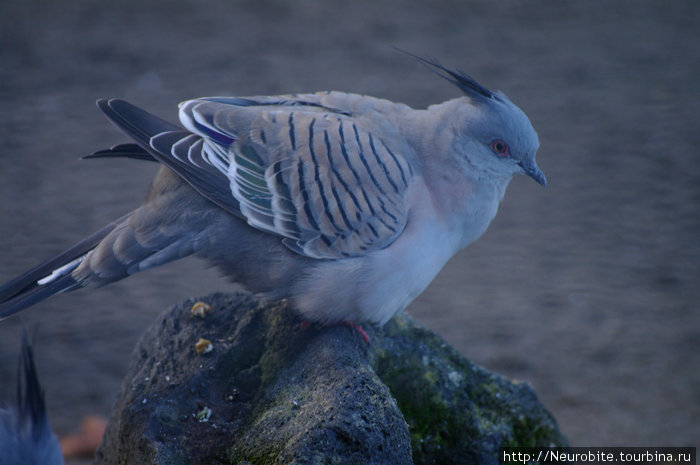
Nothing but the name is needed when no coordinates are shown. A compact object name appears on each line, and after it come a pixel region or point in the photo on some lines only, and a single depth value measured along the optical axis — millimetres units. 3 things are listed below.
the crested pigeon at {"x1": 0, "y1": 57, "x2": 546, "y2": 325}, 6648
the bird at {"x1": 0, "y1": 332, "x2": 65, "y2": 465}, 5602
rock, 5441
